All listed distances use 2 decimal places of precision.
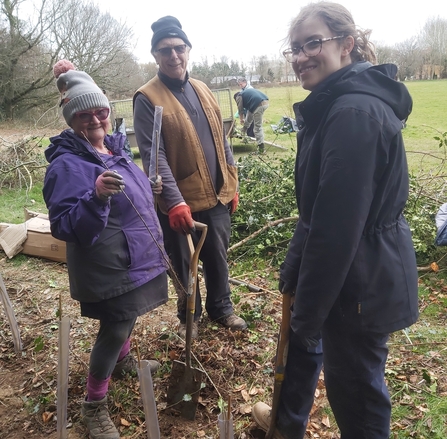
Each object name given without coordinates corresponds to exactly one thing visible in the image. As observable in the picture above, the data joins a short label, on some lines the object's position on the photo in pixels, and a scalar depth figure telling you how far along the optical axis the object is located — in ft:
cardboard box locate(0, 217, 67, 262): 14.93
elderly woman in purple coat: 5.52
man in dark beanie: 8.08
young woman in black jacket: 4.25
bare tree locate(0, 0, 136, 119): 55.01
